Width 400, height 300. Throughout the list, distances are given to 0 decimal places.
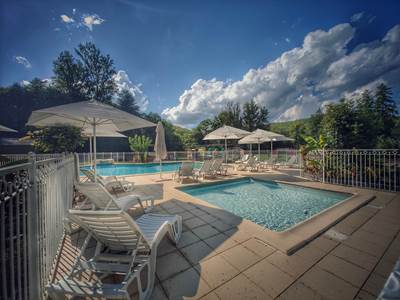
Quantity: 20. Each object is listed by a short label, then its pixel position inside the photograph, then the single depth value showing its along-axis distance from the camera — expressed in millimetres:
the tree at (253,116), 30906
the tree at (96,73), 30062
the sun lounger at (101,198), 2762
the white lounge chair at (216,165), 8039
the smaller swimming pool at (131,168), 13052
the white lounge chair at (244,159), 11555
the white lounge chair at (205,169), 7638
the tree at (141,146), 16984
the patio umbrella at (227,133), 9698
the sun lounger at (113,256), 1399
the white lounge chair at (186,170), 7172
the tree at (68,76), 28078
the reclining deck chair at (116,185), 5411
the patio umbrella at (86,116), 3508
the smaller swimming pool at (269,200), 4332
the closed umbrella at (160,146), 7954
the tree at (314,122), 34969
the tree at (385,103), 28047
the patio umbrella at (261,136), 9888
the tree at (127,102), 32312
